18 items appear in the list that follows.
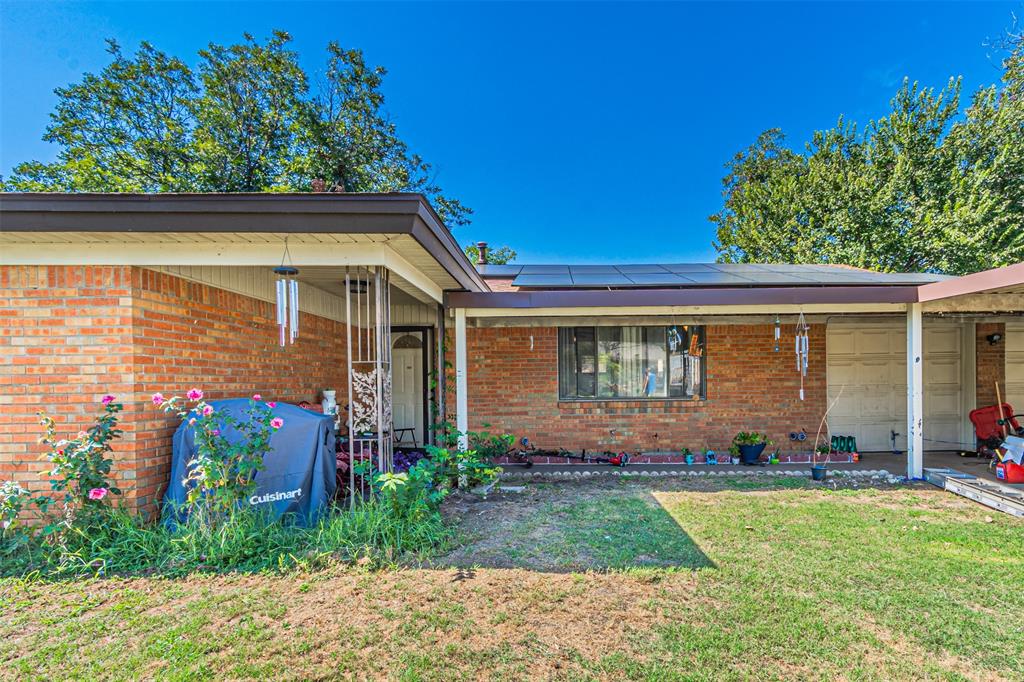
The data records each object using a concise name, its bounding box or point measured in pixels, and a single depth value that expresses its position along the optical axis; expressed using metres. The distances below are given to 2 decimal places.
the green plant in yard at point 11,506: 3.28
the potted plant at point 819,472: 5.79
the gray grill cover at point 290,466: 3.70
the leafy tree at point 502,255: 31.64
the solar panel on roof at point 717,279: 6.78
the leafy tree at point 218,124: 14.22
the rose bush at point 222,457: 3.38
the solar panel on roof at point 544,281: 6.80
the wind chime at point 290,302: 3.46
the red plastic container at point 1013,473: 5.40
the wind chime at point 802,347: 5.93
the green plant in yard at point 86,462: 3.31
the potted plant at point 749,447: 6.75
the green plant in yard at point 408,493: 3.61
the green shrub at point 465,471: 5.07
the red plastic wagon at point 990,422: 6.57
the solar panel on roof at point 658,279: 6.75
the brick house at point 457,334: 3.59
